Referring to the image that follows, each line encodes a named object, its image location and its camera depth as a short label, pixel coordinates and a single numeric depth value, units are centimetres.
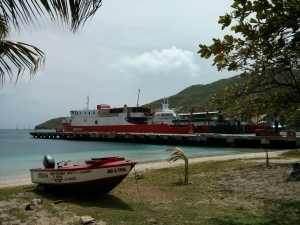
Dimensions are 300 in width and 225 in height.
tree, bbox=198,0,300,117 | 423
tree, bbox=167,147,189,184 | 977
